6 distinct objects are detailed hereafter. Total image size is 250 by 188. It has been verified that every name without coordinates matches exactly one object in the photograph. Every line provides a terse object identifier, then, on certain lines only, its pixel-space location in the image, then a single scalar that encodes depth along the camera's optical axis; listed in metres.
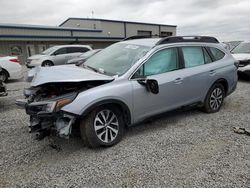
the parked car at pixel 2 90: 5.59
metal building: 22.78
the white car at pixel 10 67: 9.31
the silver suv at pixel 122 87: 3.06
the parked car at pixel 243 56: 8.43
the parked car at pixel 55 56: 13.72
